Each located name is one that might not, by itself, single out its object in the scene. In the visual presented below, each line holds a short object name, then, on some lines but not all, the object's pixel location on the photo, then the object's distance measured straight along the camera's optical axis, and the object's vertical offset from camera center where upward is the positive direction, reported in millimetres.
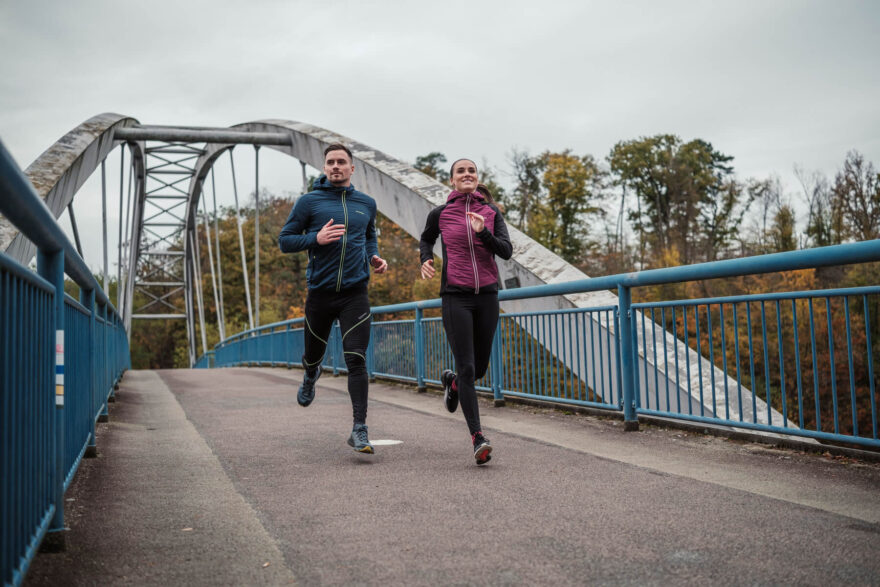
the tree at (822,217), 28766 +4091
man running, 4336 +460
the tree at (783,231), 30922 +3821
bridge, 2213 -651
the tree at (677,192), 44031 +8102
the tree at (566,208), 38781 +6399
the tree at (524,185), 40969 +7864
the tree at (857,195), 27594 +4728
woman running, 4129 +329
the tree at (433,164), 55375 +12624
